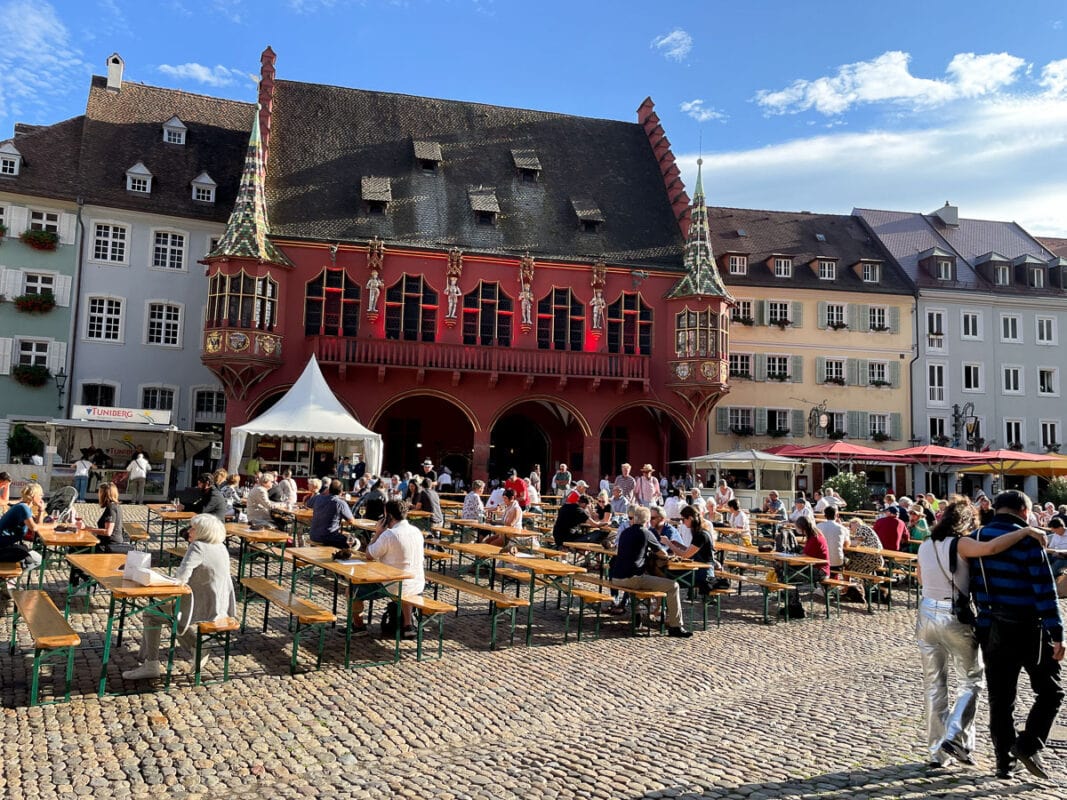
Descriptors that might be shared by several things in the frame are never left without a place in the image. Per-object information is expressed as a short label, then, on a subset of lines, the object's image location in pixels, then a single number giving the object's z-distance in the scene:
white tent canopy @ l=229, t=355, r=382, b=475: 20.84
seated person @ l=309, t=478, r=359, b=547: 11.69
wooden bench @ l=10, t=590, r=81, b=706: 6.40
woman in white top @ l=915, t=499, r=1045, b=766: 5.88
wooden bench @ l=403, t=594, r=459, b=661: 8.62
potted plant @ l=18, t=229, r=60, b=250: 28.89
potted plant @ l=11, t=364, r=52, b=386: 28.33
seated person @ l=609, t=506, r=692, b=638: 10.58
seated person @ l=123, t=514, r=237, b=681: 7.43
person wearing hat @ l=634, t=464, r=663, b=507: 20.84
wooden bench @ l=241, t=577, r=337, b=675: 7.96
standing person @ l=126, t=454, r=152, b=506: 23.12
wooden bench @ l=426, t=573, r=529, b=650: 9.38
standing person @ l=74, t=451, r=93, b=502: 23.19
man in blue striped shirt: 5.54
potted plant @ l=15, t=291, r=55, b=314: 28.75
